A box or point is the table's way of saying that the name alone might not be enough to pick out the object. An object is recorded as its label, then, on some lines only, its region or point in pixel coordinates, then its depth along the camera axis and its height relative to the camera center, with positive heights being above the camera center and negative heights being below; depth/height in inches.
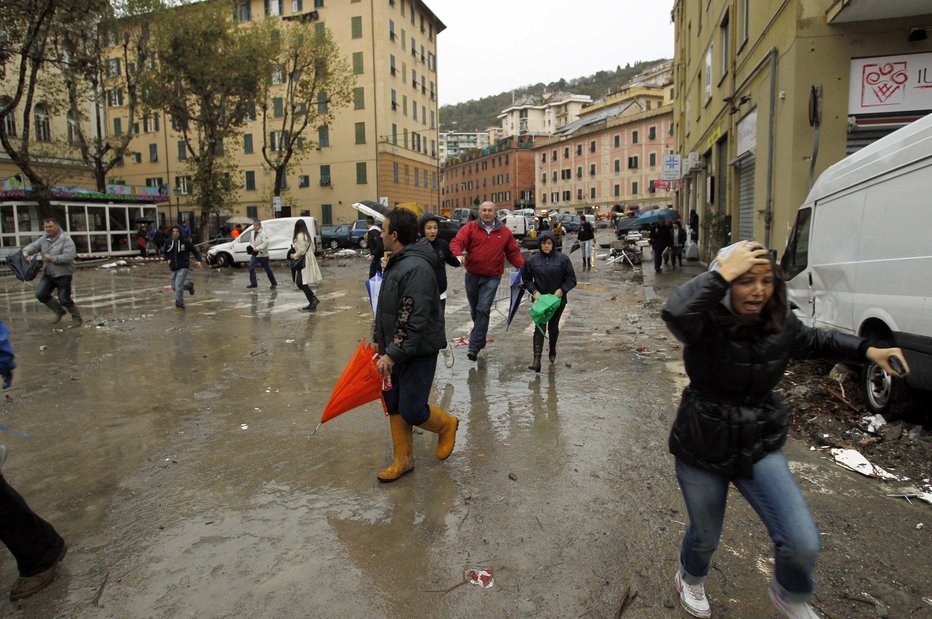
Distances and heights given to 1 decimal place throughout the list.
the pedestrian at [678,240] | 732.8 -7.0
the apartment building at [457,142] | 6747.1 +1090.1
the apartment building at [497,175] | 3585.1 +397.0
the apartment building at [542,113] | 4719.5 +1025.8
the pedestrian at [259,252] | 630.5 -10.9
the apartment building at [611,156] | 2613.2 +376.5
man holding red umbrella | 152.5 -23.3
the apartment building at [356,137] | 1840.6 +332.6
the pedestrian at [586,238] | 778.2 -2.8
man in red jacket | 294.2 -9.1
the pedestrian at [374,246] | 311.2 -3.5
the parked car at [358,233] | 1278.3 +14.4
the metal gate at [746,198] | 558.3 +33.6
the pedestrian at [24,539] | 115.3 -56.5
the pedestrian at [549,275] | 280.4 -17.6
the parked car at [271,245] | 960.1 -6.1
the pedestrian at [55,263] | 401.1 -11.9
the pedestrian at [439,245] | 261.0 -2.9
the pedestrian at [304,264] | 479.5 -18.2
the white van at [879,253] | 174.2 -7.1
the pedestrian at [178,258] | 491.2 -12.4
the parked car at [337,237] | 1307.8 +6.8
